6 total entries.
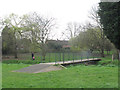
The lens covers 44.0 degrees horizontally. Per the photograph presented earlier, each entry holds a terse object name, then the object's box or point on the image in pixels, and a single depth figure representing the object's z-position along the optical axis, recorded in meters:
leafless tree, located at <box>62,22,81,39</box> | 53.79
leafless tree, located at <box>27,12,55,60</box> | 25.97
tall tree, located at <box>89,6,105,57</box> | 30.14
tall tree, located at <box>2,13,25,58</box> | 30.16
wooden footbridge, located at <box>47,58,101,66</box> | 17.20
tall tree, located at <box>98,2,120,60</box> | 12.31
